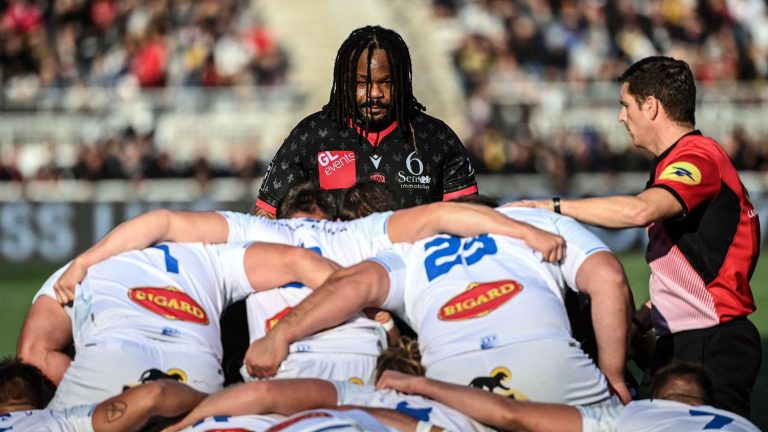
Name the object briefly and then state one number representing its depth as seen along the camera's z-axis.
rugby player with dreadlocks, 13.89
